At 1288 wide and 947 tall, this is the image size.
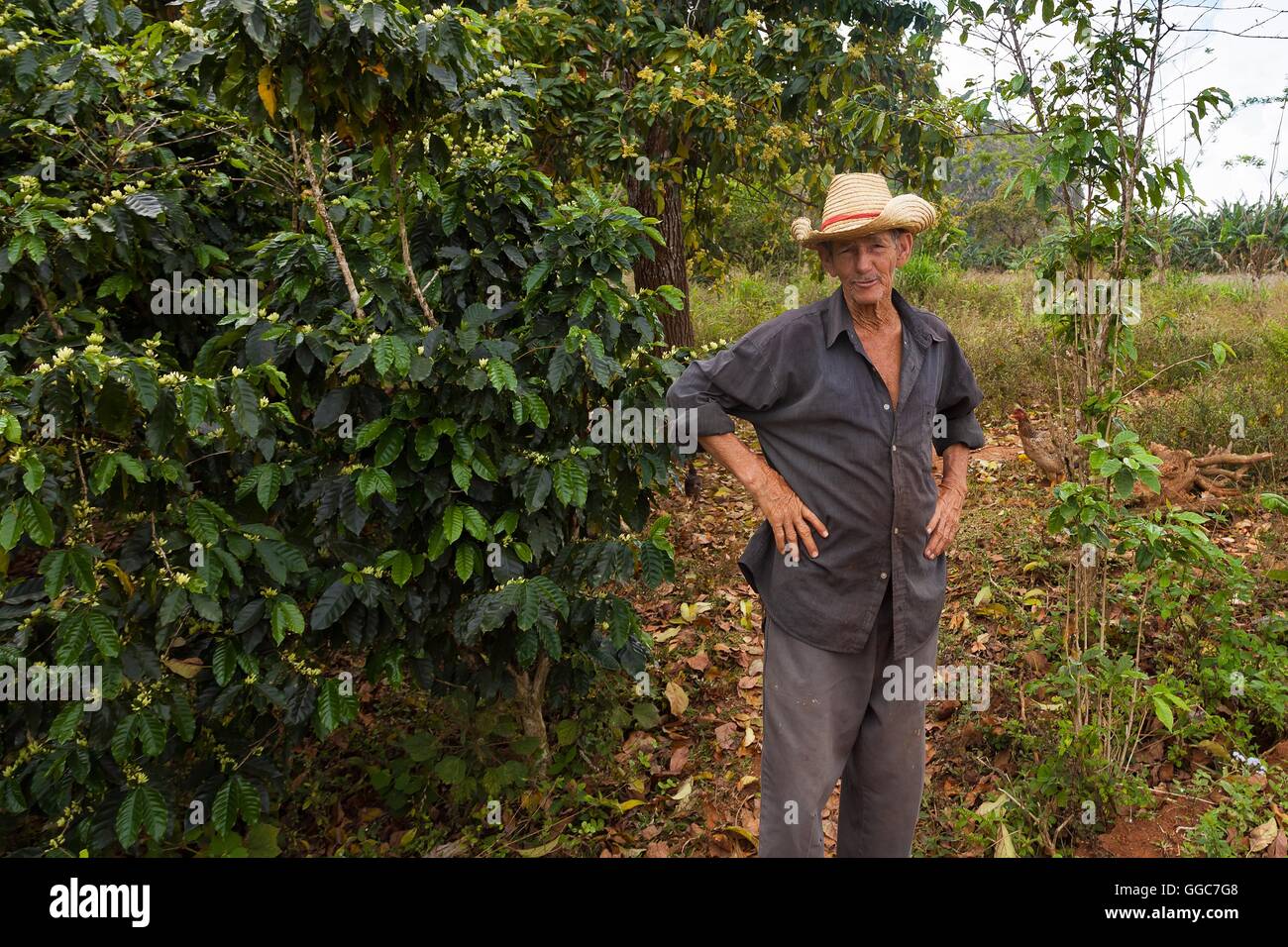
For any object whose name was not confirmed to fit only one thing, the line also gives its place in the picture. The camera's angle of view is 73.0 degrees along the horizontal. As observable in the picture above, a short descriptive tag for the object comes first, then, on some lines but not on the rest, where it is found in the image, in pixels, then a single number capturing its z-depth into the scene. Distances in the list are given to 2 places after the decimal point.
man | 2.32
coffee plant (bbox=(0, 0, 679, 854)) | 2.52
